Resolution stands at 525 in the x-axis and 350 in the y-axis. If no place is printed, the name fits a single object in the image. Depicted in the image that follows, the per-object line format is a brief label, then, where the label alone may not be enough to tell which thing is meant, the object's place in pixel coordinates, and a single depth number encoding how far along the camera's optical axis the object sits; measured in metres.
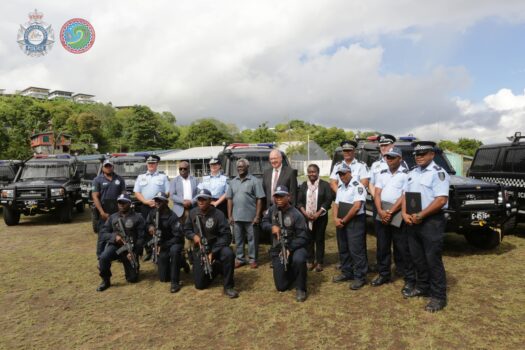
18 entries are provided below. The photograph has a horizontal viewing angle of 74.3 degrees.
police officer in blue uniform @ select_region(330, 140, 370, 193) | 5.49
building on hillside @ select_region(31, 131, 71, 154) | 61.56
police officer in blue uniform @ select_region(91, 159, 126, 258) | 6.60
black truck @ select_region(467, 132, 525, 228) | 7.62
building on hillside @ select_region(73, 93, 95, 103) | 164.38
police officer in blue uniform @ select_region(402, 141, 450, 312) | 3.95
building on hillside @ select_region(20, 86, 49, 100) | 148.61
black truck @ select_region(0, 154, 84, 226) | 10.15
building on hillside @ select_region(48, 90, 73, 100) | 160.40
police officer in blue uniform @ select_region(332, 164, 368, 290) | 4.77
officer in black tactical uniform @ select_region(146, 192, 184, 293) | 5.14
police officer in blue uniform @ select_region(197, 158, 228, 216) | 6.21
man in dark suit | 5.61
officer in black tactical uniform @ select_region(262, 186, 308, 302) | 4.66
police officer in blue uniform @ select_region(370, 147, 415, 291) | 4.52
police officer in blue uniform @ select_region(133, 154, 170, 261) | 6.33
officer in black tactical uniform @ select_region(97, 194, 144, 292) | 5.03
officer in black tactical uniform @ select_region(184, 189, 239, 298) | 4.73
